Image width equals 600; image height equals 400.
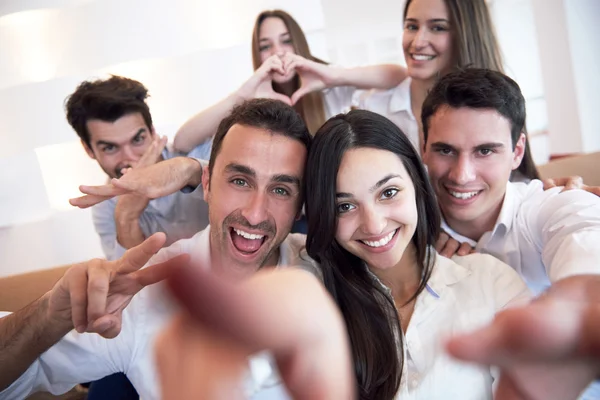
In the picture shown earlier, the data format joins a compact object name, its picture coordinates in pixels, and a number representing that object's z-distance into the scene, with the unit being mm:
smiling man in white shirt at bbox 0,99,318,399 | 976
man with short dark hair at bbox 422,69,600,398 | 1203
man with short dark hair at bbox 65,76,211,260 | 1725
